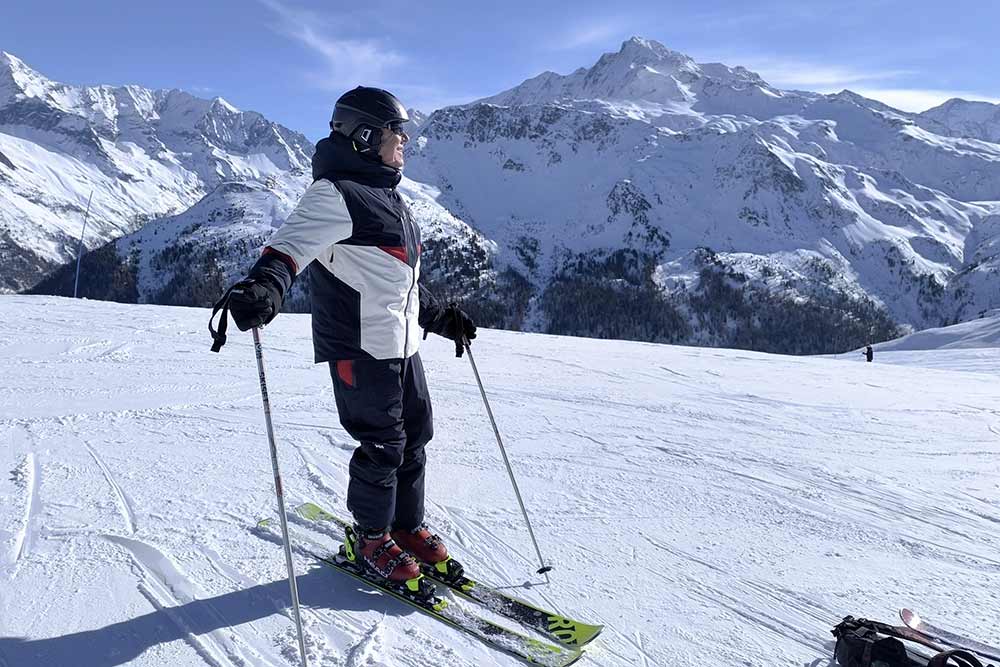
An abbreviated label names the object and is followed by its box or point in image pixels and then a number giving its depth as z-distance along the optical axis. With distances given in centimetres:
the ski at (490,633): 276
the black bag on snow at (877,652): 246
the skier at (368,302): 319
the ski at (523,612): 292
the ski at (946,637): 274
